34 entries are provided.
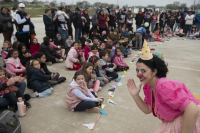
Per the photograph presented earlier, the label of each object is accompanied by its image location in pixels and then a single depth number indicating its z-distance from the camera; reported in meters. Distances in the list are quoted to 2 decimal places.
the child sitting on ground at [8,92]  3.04
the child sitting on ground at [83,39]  7.75
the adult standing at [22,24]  5.91
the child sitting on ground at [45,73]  4.20
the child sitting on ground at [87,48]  6.36
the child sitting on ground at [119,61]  5.55
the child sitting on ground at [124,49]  7.19
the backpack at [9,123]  2.17
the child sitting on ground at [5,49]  5.19
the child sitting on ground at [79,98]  3.06
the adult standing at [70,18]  8.50
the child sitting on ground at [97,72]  4.23
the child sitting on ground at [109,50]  5.85
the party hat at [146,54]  1.51
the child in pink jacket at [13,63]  4.38
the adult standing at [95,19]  9.27
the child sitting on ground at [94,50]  5.27
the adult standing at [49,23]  7.05
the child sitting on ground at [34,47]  6.19
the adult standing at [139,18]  12.02
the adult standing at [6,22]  6.44
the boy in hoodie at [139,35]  8.67
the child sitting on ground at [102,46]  5.89
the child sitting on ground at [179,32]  12.92
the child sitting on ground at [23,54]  5.17
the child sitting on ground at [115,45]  6.29
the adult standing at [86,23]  9.82
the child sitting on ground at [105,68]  4.68
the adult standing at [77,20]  8.63
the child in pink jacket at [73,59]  5.43
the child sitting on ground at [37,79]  3.76
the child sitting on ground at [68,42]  7.31
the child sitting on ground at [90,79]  3.67
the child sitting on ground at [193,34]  12.01
